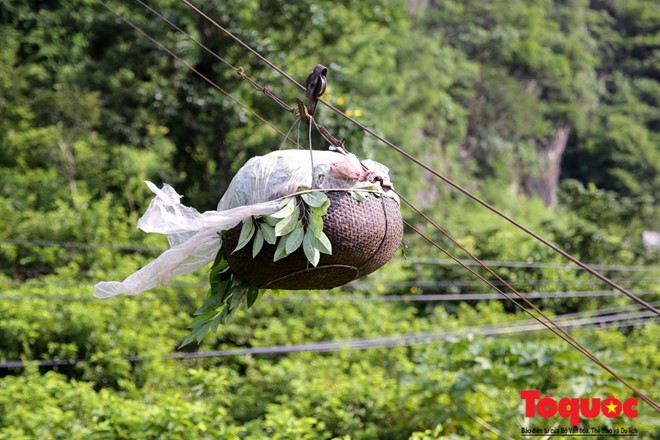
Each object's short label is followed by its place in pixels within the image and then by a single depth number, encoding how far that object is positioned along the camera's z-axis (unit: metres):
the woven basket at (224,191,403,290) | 4.45
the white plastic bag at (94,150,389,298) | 4.37
